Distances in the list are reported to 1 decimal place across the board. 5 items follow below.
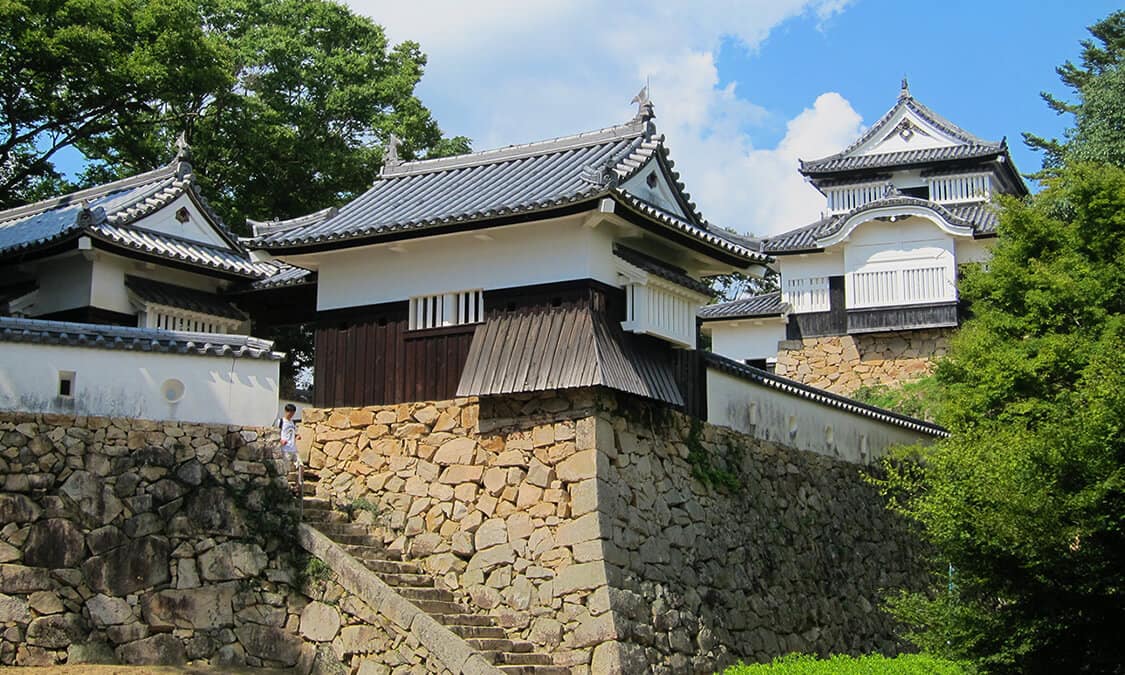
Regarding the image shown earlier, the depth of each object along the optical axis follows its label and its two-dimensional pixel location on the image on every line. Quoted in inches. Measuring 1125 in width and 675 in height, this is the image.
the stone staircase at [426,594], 740.6
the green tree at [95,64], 1229.7
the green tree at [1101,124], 1368.1
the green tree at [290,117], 1422.2
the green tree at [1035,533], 708.7
